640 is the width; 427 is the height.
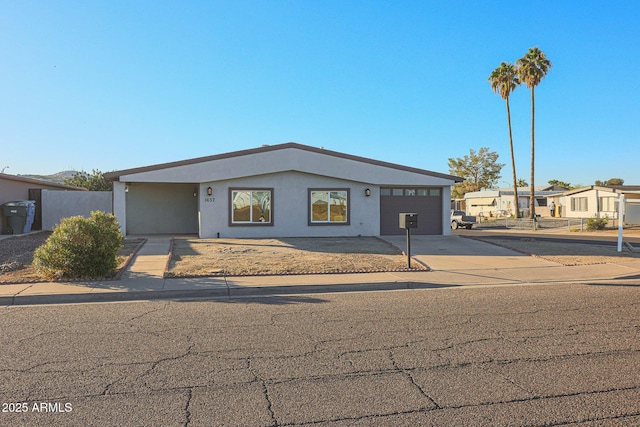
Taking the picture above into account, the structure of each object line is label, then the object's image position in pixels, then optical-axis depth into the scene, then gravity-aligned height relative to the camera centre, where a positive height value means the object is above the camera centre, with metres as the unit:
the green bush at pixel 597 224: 33.20 -0.69
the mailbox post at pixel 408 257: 12.88 -1.10
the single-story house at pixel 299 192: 20.05 +1.06
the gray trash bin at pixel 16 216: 22.45 +0.13
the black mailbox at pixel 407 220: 12.66 -0.12
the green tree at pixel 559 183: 89.79 +5.77
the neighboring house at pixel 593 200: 39.75 +1.22
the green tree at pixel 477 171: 78.44 +7.10
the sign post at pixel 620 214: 17.22 -0.01
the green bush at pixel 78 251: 10.56 -0.72
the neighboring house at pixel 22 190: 23.16 +1.44
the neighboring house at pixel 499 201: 56.57 +1.61
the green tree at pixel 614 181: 90.89 +6.11
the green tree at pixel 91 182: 61.19 +4.56
